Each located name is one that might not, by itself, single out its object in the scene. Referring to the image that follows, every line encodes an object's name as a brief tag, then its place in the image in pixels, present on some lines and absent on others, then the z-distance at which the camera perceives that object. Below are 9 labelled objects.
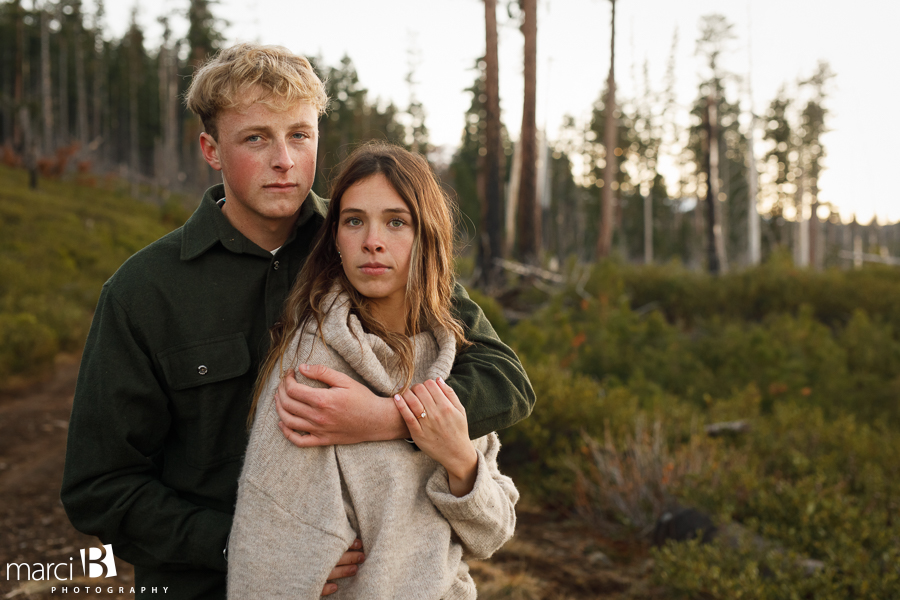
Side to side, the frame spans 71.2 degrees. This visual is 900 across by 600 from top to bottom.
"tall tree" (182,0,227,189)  31.97
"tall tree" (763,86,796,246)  38.75
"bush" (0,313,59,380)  8.62
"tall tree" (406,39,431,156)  47.50
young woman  1.59
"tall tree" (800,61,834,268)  39.25
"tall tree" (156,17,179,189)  40.00
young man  1.68
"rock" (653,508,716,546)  4.73
